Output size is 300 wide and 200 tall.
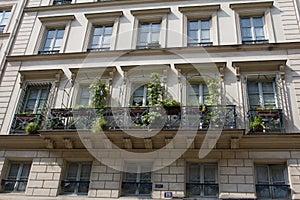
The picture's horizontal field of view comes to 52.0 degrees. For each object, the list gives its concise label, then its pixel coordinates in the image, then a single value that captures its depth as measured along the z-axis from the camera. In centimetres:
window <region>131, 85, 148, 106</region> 1159
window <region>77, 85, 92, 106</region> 1205
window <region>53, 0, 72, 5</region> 1536
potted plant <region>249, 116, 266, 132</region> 992
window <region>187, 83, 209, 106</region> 1128
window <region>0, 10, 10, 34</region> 1528
